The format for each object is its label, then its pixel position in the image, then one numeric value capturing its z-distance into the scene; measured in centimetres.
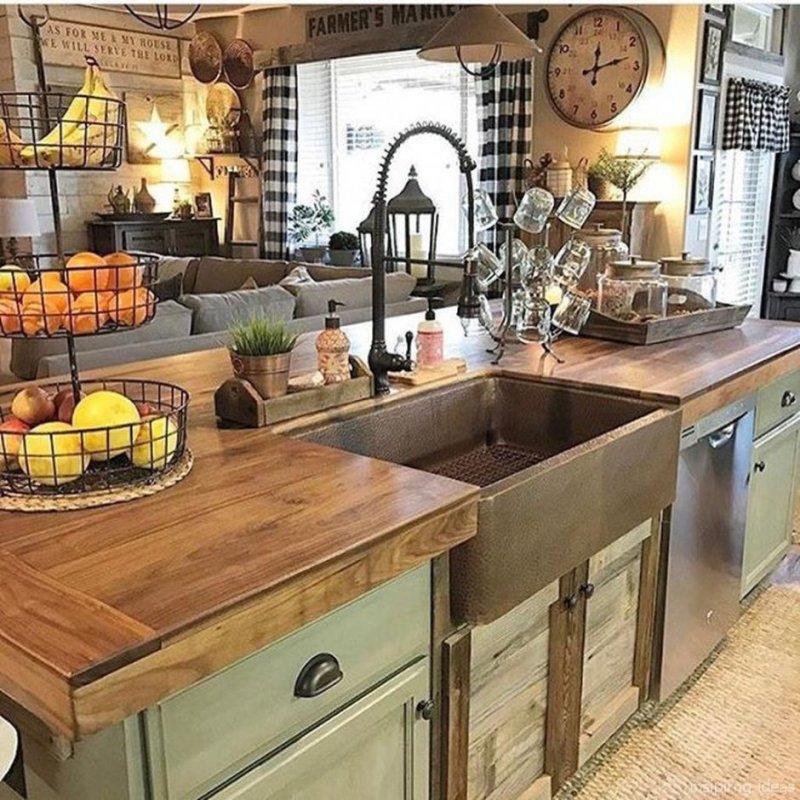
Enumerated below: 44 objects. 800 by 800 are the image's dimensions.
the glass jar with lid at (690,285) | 300
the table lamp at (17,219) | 615
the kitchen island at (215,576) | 96
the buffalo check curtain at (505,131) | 611
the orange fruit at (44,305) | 133
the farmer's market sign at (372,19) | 639
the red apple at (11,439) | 135
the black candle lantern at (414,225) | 442
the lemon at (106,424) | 133
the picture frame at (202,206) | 823
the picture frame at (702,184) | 567
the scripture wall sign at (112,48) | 730
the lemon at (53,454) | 132
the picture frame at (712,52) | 550
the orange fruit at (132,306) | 139
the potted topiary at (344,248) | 720
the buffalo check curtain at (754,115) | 571
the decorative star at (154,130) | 797
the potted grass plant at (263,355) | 177
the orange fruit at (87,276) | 134
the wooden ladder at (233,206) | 805
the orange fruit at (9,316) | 134
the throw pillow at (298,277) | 503
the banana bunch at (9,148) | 135
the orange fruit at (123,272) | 138
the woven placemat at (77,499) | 132
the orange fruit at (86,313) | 134
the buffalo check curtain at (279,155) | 746
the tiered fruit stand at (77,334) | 133
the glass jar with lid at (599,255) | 329
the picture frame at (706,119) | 557
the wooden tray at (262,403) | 175
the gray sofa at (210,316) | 358
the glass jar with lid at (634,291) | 282
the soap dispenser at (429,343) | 226
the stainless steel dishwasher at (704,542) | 225
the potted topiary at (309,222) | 768
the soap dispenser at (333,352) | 192
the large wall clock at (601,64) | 555
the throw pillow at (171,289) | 522
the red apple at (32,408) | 140
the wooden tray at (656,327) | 270
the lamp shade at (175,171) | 816
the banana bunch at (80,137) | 136
